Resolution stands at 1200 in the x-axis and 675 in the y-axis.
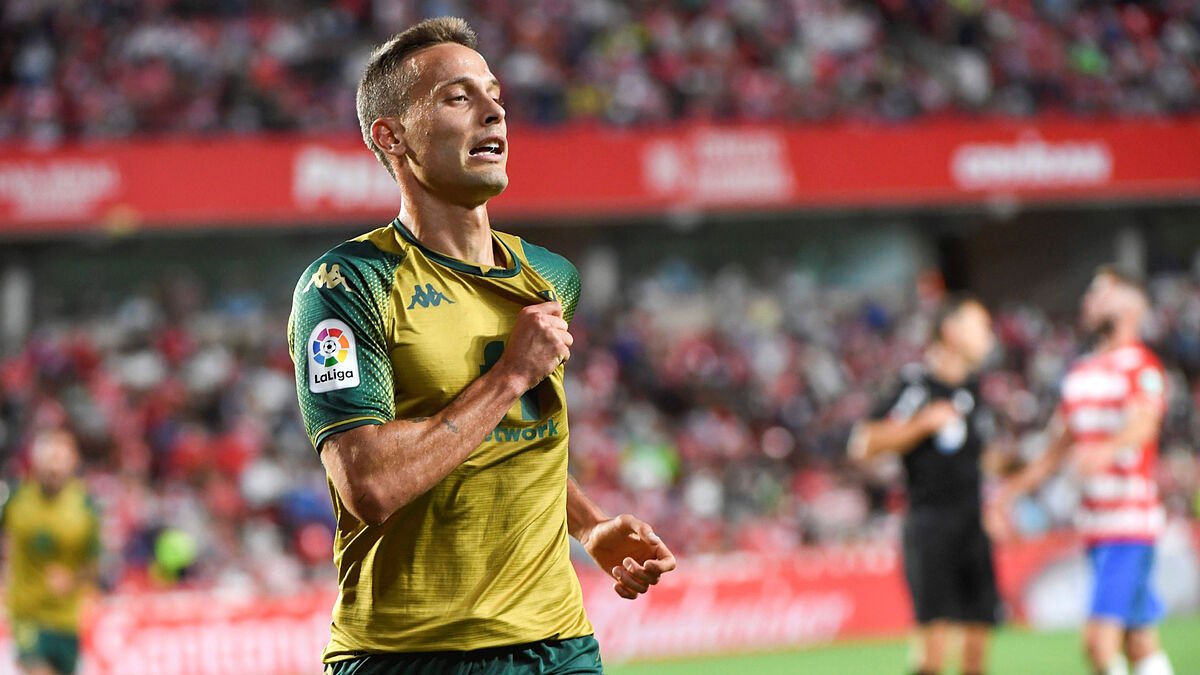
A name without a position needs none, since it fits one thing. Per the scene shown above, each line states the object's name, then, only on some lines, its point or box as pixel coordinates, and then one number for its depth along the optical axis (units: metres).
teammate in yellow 16.41
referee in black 13.80
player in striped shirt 13.37
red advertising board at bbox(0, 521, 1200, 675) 21.95
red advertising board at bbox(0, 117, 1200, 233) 32.72
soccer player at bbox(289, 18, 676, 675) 5.37
